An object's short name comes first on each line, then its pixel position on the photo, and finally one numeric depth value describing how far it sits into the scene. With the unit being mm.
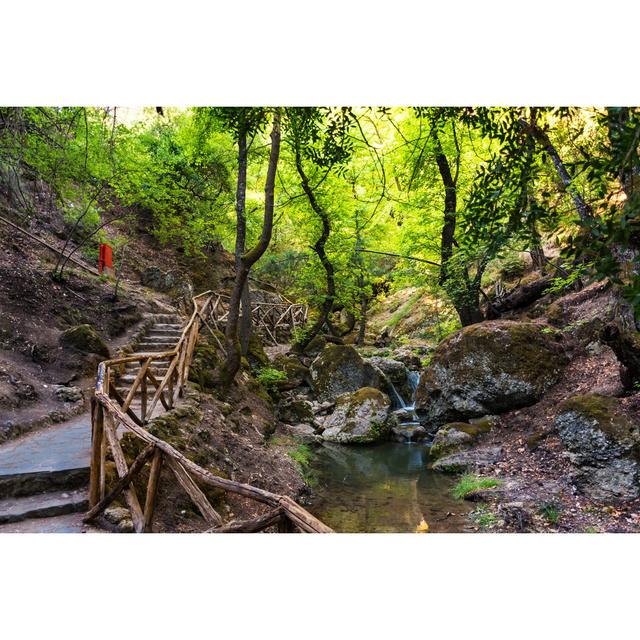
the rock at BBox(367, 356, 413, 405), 9477
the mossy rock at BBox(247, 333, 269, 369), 8945
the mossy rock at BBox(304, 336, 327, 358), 12102
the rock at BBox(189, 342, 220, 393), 6250
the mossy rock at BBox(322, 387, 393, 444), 7738
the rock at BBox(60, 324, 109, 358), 5996
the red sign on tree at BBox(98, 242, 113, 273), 8125
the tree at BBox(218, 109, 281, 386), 5652
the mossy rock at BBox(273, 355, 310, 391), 10000
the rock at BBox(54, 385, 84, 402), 5262
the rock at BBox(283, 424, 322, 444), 7482
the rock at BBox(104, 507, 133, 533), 2955
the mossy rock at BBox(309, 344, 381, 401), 9422
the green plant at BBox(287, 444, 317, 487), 5685
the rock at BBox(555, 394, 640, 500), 4156
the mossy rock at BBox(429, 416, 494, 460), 6250
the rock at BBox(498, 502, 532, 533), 3961
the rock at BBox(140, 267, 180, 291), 11383
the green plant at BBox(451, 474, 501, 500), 4844
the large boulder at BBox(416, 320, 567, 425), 6344
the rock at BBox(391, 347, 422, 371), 10375
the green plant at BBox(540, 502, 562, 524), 3930
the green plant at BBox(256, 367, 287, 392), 8406
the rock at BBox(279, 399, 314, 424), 8375
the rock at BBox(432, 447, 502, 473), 5527
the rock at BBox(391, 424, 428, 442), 7578
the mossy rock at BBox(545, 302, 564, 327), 7414
